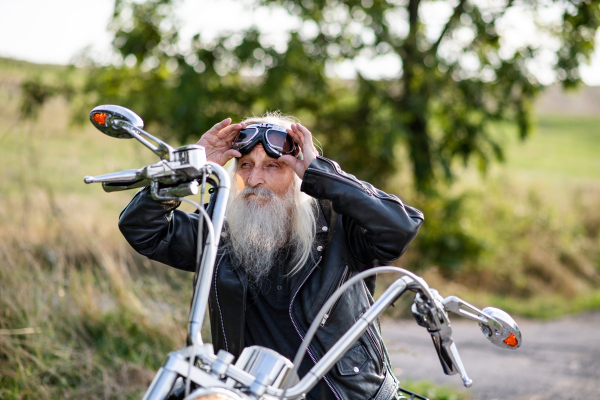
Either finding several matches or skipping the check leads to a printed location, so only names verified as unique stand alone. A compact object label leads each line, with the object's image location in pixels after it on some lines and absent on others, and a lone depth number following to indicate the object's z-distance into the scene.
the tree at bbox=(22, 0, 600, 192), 9.07
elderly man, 2.19
